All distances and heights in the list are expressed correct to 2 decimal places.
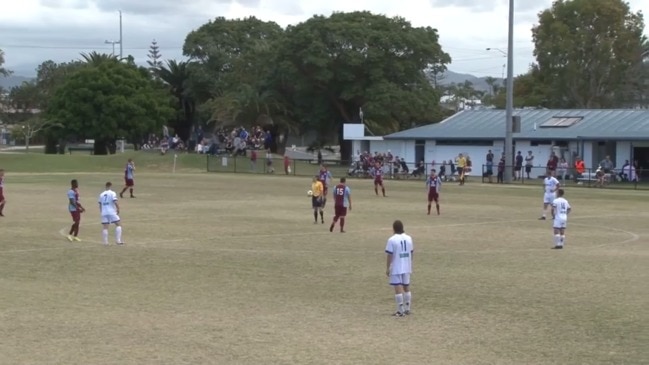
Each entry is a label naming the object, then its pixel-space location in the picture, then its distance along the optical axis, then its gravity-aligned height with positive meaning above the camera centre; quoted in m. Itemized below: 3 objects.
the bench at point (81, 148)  106.81 +0.06
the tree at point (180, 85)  106.19 +7.27
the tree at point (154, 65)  107.09 +9.75
